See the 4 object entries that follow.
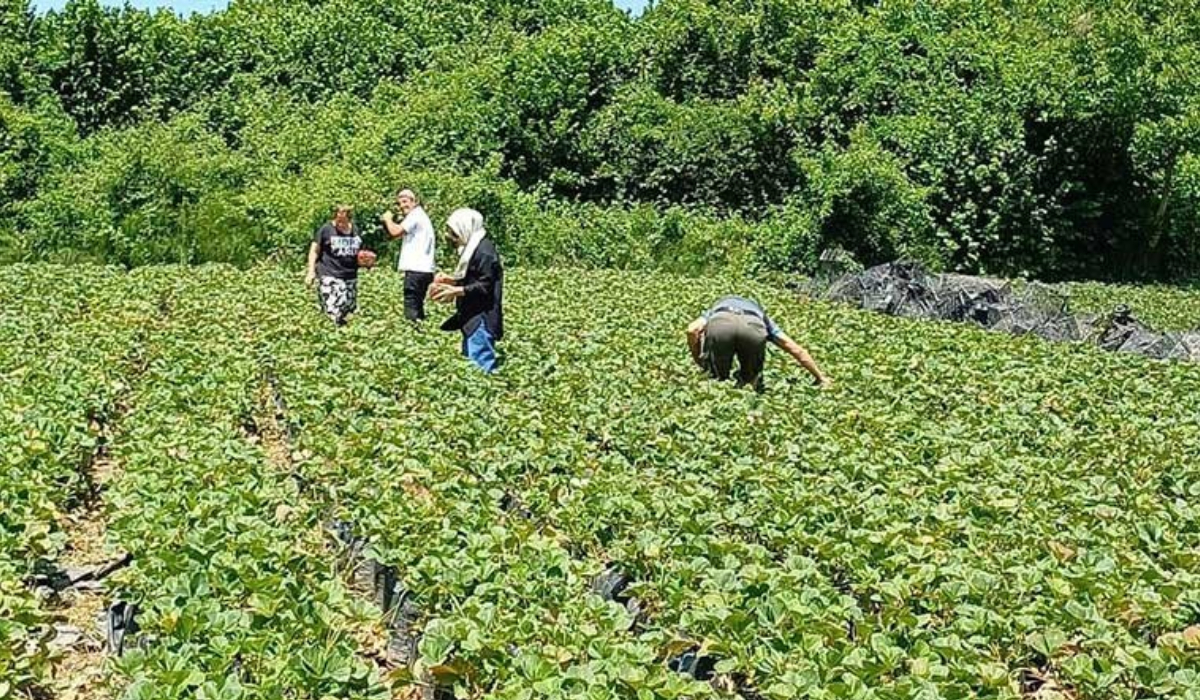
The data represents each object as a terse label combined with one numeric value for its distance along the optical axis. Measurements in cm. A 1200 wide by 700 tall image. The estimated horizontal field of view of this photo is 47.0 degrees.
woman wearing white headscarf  905
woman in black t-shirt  1099
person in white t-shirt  1057
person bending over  823
